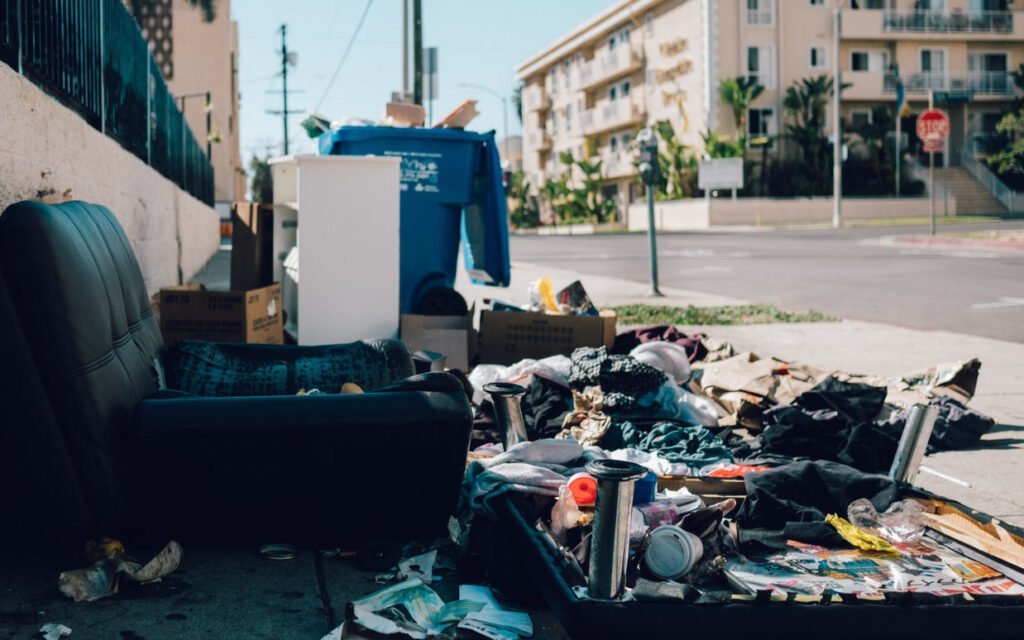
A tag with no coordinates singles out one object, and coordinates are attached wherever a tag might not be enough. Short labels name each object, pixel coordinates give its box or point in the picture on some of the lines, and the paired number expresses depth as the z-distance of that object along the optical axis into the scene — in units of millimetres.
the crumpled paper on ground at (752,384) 5465
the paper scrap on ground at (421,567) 3187
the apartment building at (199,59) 44219
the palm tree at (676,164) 50781
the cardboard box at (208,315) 5801
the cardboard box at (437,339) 6680
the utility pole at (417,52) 20141
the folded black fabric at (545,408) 5160
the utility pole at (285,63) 59375
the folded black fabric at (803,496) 3570
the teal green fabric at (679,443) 4461
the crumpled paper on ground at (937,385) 5723
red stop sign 39206
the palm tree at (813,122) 49500
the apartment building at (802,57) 50656
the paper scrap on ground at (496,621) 2779
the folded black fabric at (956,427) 5172
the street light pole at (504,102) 62197
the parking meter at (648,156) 12250
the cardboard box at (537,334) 6832
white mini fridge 6469
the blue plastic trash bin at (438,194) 7887
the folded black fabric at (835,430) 4516
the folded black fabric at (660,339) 6980
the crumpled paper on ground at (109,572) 2932
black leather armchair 2883
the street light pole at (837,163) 41594
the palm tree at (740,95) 48744
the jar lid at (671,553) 2980
